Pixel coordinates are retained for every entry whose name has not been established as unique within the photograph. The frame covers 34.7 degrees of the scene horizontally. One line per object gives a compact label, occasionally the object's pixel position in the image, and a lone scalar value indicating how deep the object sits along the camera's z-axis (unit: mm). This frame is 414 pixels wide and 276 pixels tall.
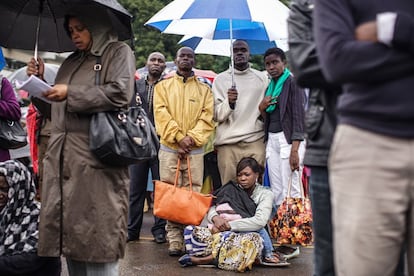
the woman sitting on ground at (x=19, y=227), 4109
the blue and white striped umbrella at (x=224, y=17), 6020
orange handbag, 5926
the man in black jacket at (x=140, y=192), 6895
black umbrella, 4504
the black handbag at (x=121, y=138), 3635
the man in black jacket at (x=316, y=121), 2596
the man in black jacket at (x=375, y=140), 2117
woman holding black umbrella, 3695
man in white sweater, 6410
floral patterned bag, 5773
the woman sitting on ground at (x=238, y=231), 5664
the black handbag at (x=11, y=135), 5008
